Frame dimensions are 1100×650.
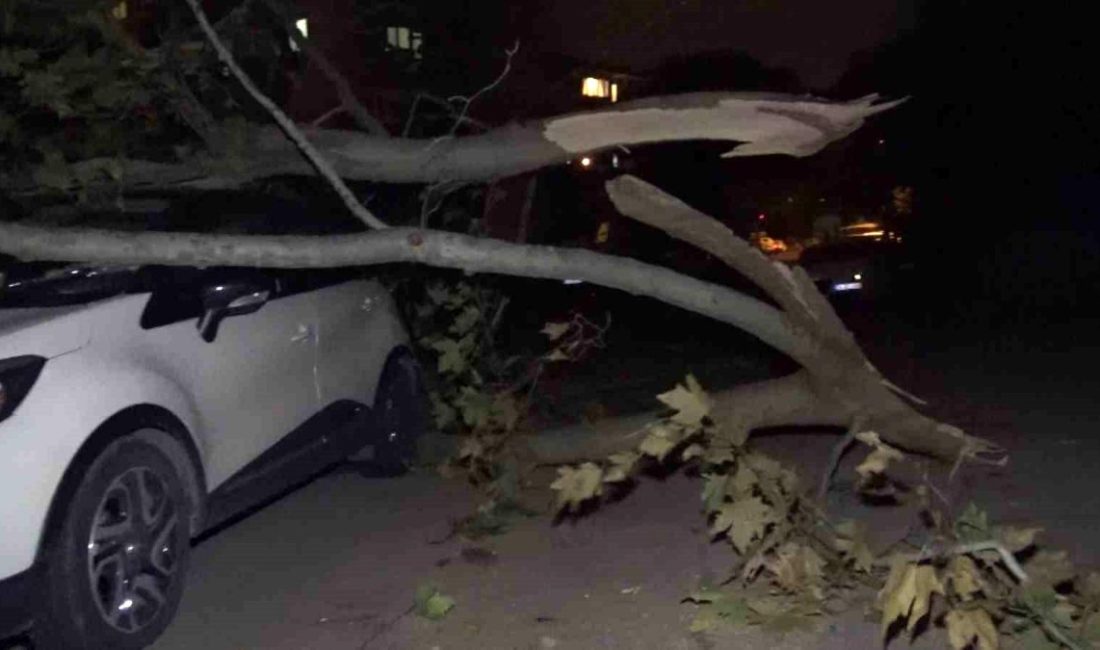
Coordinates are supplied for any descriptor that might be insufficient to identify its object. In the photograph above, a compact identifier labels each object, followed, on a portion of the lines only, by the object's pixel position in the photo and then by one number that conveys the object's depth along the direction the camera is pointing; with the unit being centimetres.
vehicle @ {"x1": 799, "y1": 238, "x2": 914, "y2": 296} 2069
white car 556
